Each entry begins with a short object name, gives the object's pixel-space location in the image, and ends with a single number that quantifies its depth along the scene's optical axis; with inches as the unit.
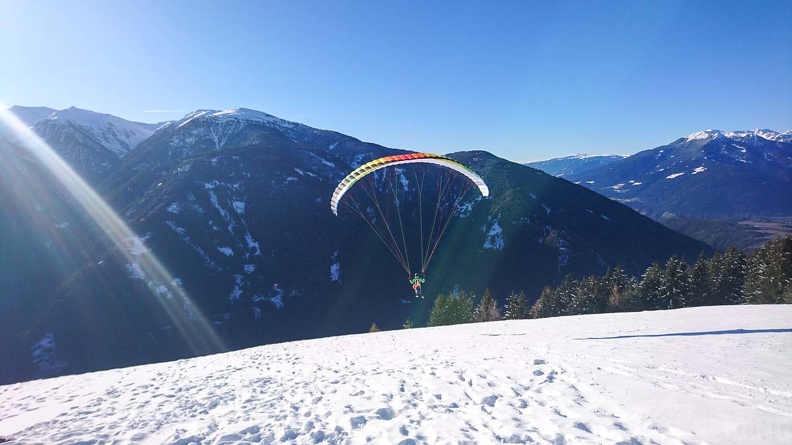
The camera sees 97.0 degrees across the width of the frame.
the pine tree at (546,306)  2018.9
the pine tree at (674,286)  1630.2
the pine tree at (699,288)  1608.0
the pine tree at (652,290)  1690.5
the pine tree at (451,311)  1787.6
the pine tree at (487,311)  1932.8
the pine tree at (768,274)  1310.3
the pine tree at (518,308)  2030.0
